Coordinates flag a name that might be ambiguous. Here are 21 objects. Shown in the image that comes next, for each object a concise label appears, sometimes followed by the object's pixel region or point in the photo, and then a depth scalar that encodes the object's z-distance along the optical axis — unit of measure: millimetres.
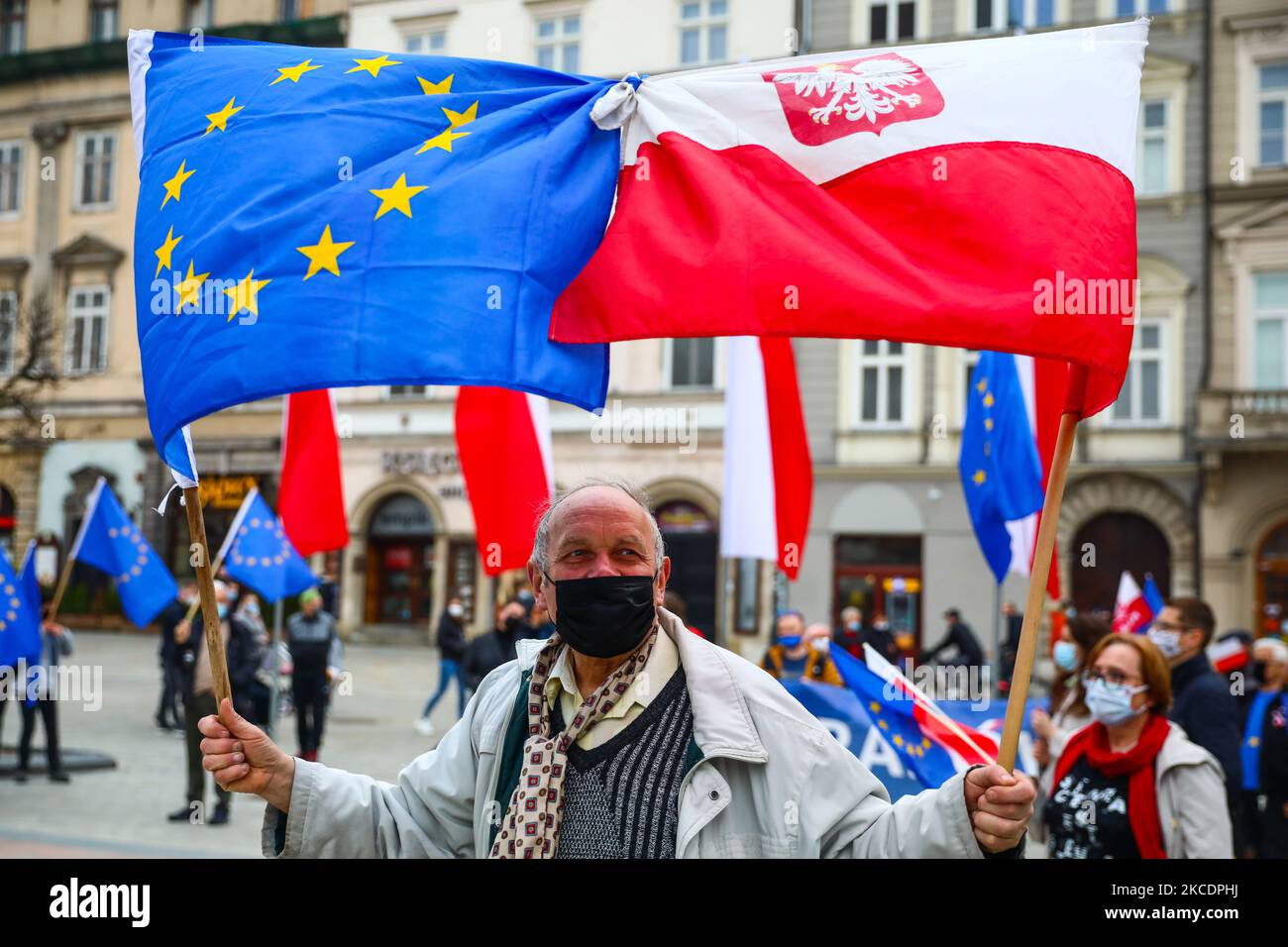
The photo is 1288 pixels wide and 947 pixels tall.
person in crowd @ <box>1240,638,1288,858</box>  7426
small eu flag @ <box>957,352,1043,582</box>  7926
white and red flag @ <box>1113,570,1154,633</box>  11781
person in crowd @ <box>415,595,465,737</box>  16016
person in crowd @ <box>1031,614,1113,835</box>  5957
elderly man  2715
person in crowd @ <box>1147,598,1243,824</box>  5719
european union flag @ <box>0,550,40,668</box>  7375
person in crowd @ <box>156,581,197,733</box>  13859
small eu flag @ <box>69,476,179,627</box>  11367
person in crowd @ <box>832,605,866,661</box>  13555
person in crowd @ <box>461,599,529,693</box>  12914
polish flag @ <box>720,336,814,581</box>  8164
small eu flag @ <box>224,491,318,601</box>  11867
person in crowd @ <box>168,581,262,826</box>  9828
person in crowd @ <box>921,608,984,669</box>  16953
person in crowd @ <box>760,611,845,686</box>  10203
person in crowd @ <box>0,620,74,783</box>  11336
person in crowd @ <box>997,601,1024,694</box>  16969
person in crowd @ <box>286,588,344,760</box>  12609
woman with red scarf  4547
